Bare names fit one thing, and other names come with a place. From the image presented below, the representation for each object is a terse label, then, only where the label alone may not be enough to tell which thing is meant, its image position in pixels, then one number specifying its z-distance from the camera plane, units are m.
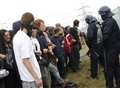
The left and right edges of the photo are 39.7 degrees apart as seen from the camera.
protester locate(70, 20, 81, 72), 5.80
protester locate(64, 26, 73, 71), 5.56
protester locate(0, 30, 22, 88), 3.25
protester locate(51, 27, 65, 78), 5.04
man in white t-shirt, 2.84
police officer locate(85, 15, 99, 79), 4.95
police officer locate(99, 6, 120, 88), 4.21
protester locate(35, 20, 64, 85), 4.15
